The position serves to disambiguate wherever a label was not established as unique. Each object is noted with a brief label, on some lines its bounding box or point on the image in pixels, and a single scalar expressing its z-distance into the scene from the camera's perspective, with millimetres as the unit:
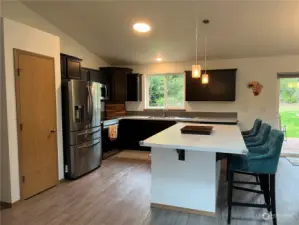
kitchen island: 2512
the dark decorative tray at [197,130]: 2990
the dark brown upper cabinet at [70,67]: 4083
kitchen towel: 5023
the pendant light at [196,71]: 2893
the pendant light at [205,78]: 3282
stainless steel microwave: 5205
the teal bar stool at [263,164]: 2256
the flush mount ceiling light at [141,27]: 3689
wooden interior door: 2945
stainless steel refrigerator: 3611
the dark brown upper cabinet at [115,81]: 5727
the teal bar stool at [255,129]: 3578
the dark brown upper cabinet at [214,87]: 5149
